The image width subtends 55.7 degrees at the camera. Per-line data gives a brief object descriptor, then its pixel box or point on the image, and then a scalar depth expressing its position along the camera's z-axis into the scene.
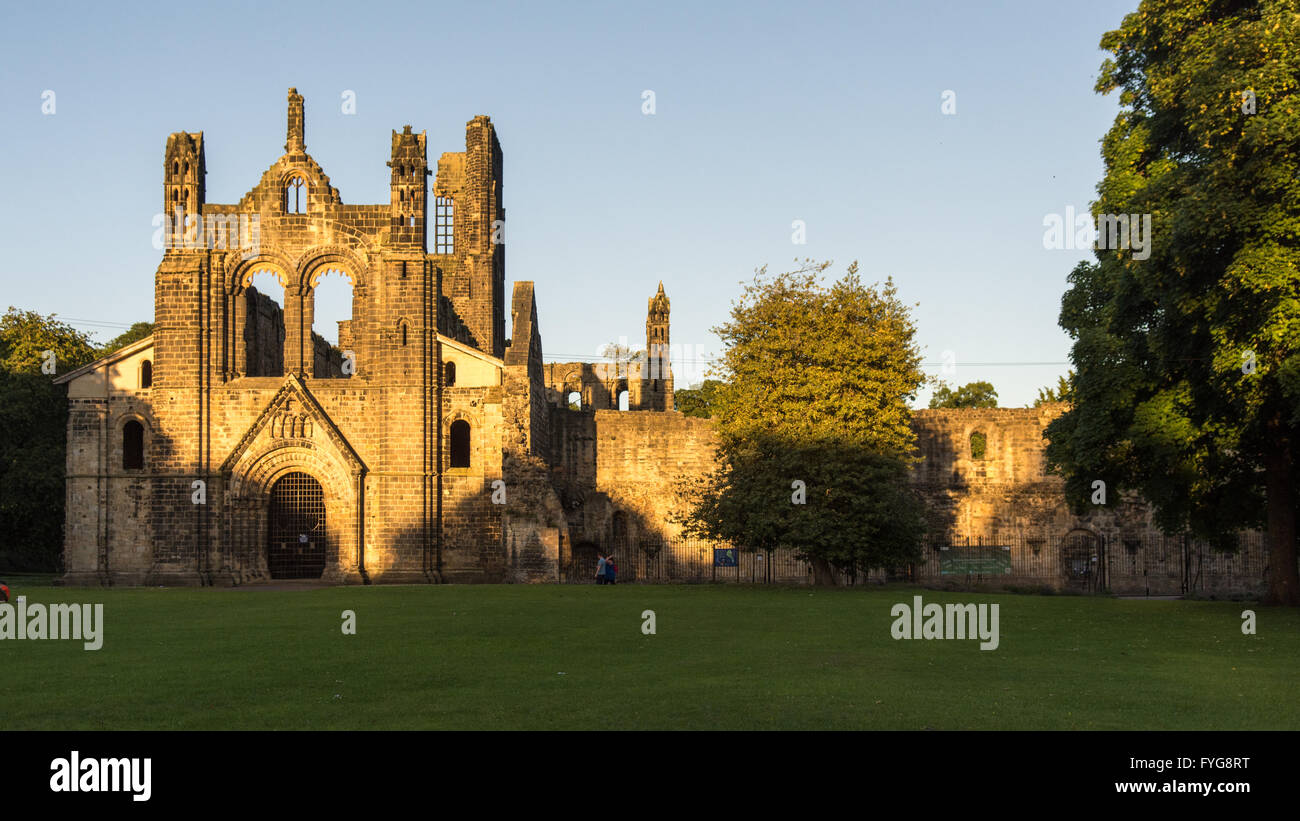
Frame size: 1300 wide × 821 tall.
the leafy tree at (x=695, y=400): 84.72
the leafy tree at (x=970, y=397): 85.19
